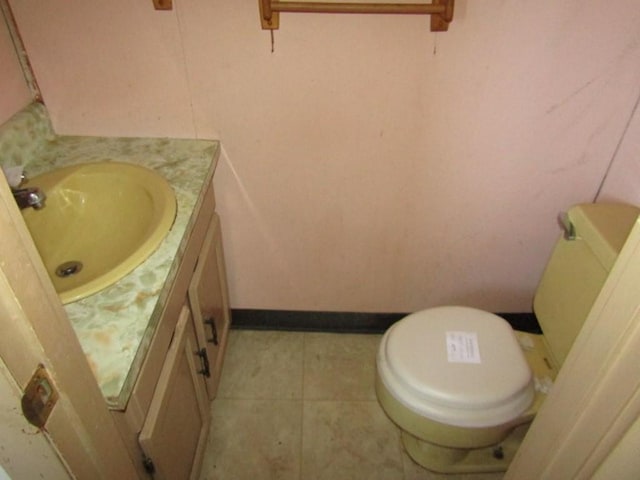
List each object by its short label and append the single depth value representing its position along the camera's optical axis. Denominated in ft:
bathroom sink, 3.32
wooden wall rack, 3.48
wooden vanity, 2.48
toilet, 3.67
